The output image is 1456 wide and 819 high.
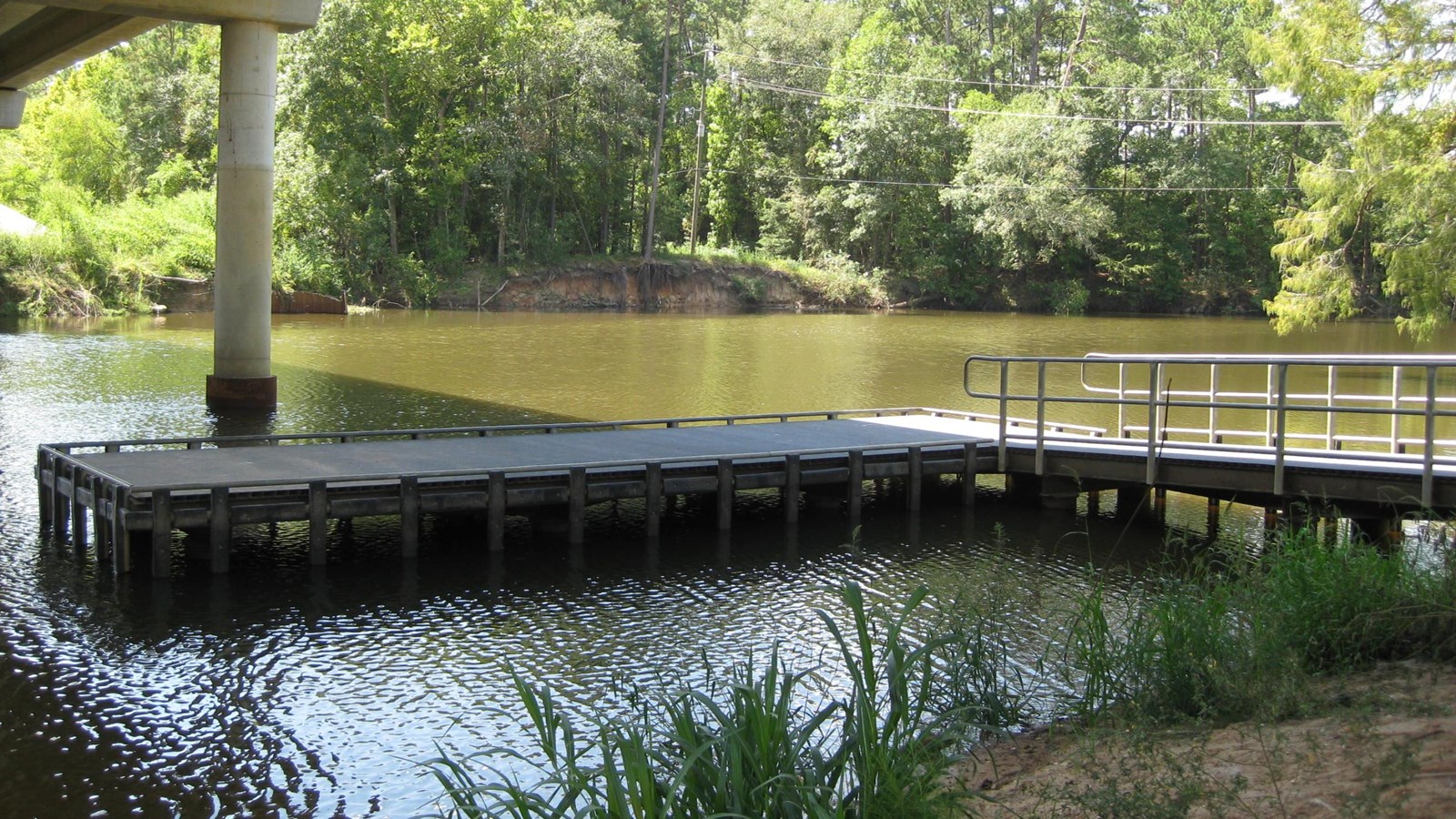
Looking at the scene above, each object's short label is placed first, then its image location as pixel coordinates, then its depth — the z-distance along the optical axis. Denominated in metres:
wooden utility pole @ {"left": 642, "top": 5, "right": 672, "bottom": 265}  56.97
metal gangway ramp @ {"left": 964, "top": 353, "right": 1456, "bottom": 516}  11.45
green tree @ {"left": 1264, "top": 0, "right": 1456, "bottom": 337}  26.56
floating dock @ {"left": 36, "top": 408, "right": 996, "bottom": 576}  10.78
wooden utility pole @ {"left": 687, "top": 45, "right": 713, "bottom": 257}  59.97
